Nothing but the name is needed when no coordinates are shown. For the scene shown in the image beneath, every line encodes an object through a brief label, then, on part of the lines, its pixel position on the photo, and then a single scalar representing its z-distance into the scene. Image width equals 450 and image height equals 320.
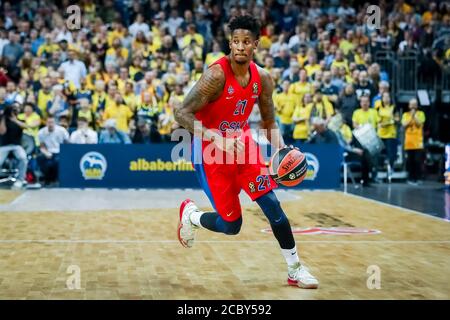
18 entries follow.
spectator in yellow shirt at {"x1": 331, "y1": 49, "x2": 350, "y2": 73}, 22.97
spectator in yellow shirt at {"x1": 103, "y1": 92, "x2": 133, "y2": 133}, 21.22
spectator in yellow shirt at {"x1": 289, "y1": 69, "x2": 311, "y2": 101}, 21.94
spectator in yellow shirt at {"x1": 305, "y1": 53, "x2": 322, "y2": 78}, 22.95
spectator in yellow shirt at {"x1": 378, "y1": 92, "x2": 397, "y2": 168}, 22.00
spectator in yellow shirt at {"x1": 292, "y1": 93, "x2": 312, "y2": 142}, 21.45
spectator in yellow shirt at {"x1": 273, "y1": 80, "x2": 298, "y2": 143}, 21.77
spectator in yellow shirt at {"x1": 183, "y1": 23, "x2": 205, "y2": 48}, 24.12
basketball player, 8.05
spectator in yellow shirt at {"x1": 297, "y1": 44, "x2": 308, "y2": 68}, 23.56
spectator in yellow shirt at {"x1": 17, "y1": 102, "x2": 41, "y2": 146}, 21.06
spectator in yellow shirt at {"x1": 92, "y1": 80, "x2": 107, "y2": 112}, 21.44
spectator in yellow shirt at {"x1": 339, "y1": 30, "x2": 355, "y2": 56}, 24.19
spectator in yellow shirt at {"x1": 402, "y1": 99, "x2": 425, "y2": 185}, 22.56
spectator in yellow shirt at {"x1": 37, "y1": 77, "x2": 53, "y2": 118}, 21.50
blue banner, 20.59
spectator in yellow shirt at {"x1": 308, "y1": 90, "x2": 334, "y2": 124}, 21.47
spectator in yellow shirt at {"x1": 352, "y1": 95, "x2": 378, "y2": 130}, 21.61
